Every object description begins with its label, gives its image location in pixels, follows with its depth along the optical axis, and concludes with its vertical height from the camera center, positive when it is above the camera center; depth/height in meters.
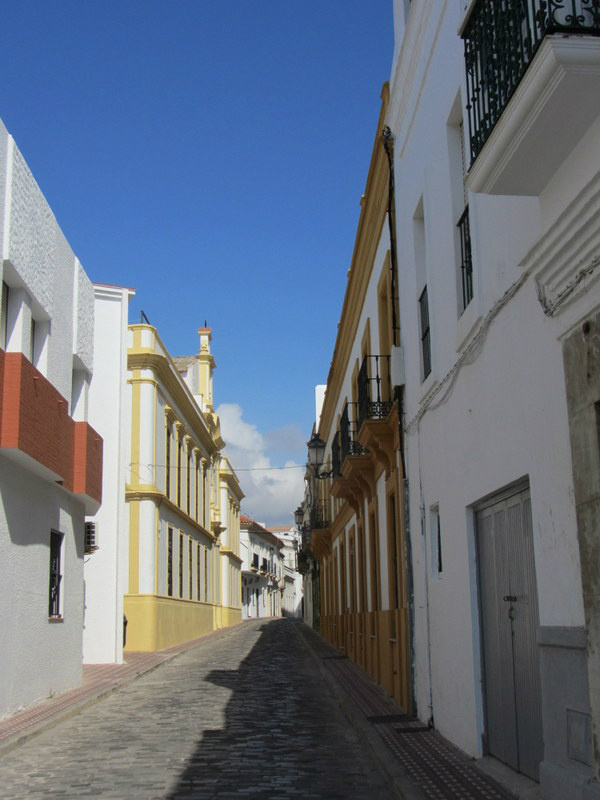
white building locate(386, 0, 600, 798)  4.61 +1.34
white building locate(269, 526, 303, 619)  93.62 +0.66
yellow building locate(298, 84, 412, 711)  11.54 +1.94
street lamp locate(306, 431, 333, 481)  19.94 +2.98
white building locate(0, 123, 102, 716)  10.34 +1.82
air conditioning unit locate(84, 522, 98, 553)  19.98 +1.26
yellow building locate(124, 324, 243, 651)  24.56 +2.90
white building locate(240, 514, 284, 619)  64.31 +1.55
